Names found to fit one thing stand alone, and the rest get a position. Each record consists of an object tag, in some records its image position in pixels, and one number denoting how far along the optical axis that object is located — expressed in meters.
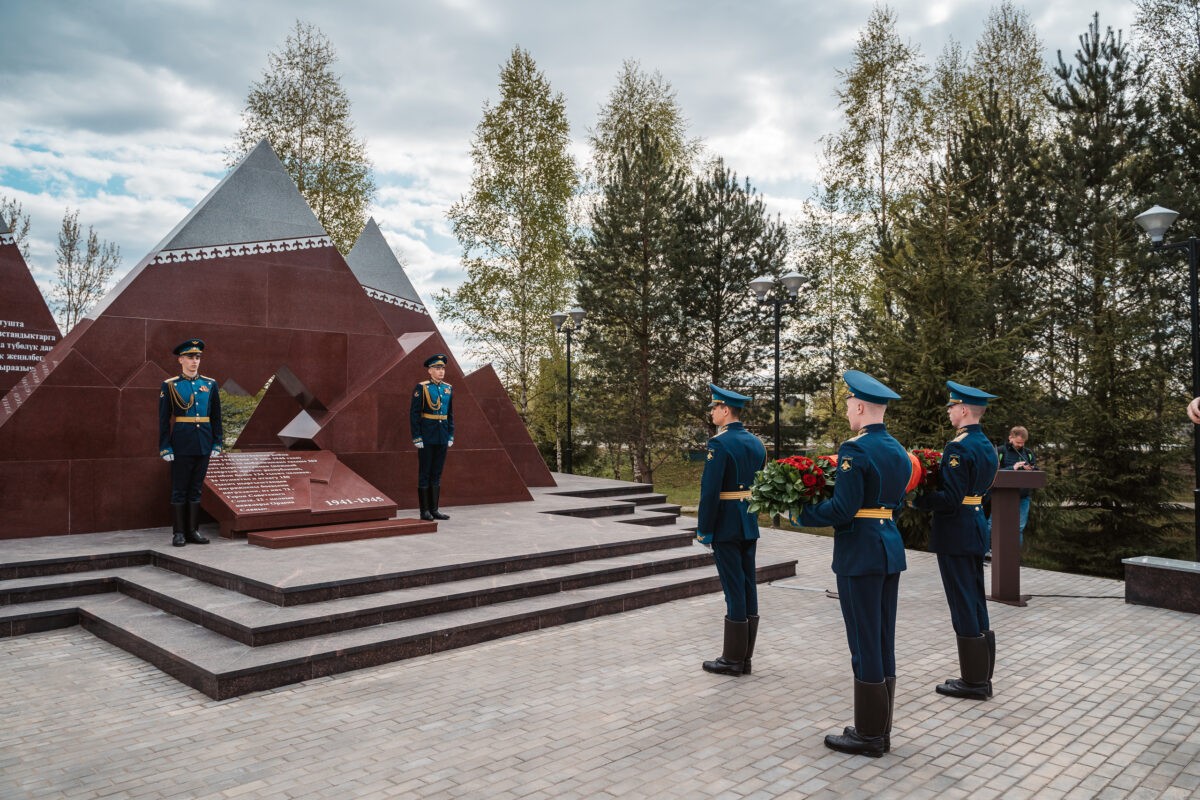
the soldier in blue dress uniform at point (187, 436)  7.13
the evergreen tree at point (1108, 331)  11.00
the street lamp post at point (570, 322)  15.66
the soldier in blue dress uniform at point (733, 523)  4.64
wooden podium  6.94
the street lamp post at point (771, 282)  11.15
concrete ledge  6.66
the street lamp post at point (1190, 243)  7.81
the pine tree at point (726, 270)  17.64
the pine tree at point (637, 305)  17.97
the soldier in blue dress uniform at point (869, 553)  3.57
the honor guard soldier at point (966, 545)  4.30
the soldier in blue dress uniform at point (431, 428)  8.54
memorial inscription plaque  7.47
